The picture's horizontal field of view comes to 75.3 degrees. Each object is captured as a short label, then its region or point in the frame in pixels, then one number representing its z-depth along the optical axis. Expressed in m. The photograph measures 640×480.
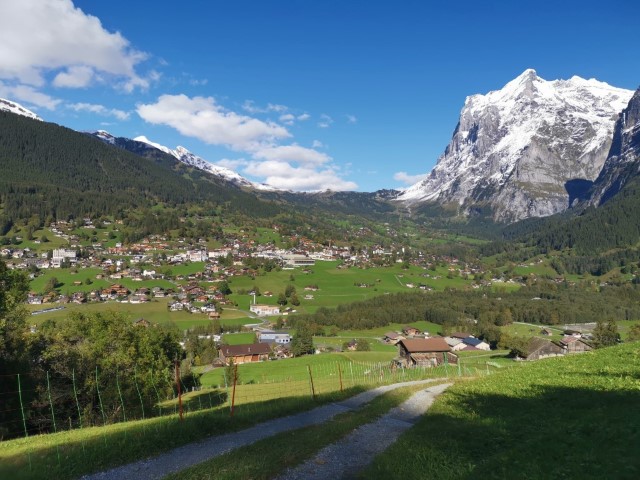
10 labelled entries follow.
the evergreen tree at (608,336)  75.44
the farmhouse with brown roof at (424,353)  78.25
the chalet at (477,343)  104.94
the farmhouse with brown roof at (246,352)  88.24
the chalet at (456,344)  103.73
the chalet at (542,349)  79.75
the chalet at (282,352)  93.43
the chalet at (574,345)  83.62
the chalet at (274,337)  105.06
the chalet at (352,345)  98.81
